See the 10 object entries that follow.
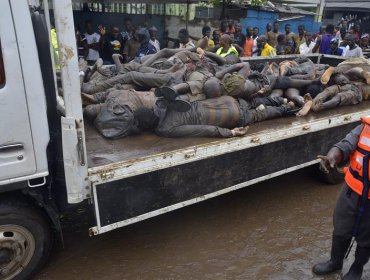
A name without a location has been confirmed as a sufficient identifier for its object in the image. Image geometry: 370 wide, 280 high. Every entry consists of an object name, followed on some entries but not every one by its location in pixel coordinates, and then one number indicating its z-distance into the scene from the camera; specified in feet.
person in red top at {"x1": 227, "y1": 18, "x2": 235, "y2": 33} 32.59
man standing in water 8.08
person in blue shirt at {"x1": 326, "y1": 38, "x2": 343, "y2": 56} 26.89
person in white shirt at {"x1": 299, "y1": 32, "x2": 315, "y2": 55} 30.31
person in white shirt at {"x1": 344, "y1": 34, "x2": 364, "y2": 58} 26.08
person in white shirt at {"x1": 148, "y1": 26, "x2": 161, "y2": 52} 27.99
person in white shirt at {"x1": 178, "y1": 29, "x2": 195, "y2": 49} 29.91
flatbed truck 7.26
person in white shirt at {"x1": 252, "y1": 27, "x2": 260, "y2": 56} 29.40
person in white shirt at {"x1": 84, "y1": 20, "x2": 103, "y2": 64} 26.68
